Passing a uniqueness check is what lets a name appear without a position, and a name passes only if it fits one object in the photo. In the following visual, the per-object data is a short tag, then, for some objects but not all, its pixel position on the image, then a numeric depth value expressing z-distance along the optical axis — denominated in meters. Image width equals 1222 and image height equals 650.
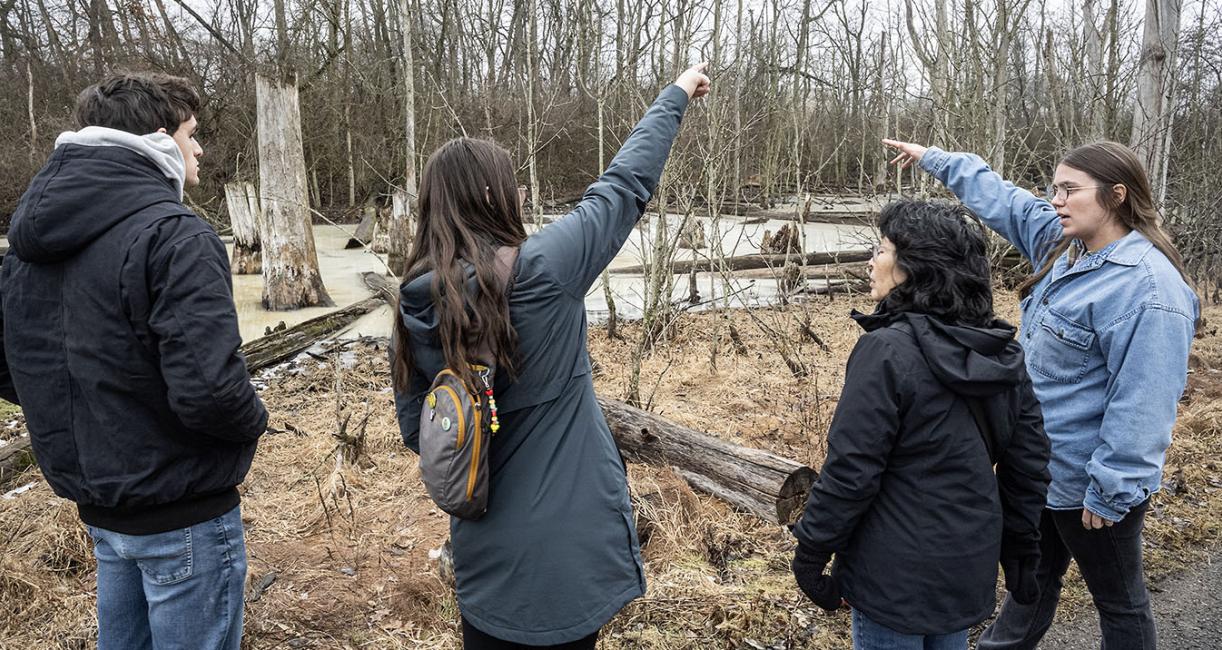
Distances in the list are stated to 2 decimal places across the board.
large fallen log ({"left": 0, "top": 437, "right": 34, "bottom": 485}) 5.03
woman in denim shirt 2.27
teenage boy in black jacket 1.91
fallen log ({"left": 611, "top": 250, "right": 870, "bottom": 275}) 13.42
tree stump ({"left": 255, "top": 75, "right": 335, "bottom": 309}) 10.96
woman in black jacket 1.96
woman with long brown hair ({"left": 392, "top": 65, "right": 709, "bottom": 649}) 1.80
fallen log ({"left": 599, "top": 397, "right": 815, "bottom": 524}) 4.10
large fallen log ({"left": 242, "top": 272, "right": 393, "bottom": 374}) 8.34
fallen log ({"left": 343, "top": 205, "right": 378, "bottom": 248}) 18.84
